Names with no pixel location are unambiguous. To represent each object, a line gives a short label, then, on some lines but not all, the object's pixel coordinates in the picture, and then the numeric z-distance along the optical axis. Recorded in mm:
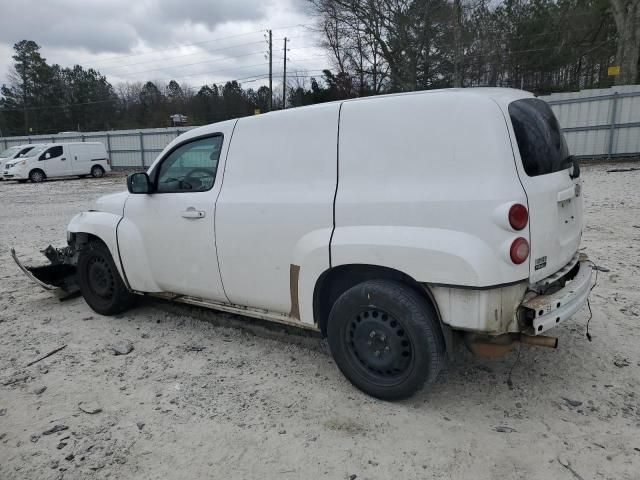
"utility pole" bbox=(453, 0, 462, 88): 25169
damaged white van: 2588
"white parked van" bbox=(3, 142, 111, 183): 22344
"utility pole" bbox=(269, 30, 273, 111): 42462
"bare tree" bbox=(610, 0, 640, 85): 20219
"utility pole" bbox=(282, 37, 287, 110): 45125
